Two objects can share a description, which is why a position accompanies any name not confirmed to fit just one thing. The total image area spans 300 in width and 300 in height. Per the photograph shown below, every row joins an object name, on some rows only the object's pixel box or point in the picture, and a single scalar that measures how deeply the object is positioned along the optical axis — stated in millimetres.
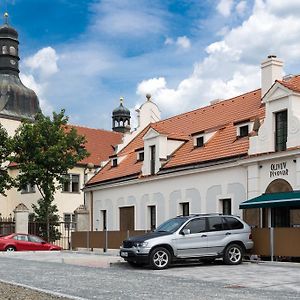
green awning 17959
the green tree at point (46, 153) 30779
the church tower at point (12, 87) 49144
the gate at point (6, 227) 32372
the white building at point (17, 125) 45407
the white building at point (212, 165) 20159
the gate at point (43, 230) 32598
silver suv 16004
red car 26305
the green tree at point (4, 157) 33115
